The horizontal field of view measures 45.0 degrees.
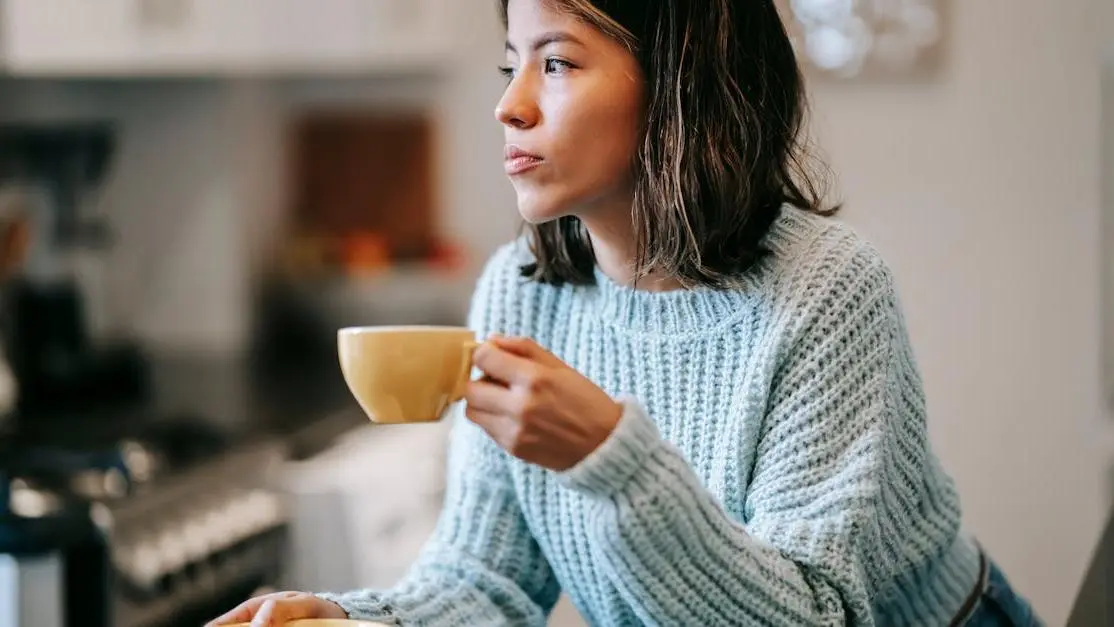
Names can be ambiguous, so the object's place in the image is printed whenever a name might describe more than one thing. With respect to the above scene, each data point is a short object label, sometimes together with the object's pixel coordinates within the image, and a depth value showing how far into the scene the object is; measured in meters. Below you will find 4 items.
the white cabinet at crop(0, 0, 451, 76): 2.92
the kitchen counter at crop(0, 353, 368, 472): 2.40
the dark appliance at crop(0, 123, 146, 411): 2.93
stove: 1.74
